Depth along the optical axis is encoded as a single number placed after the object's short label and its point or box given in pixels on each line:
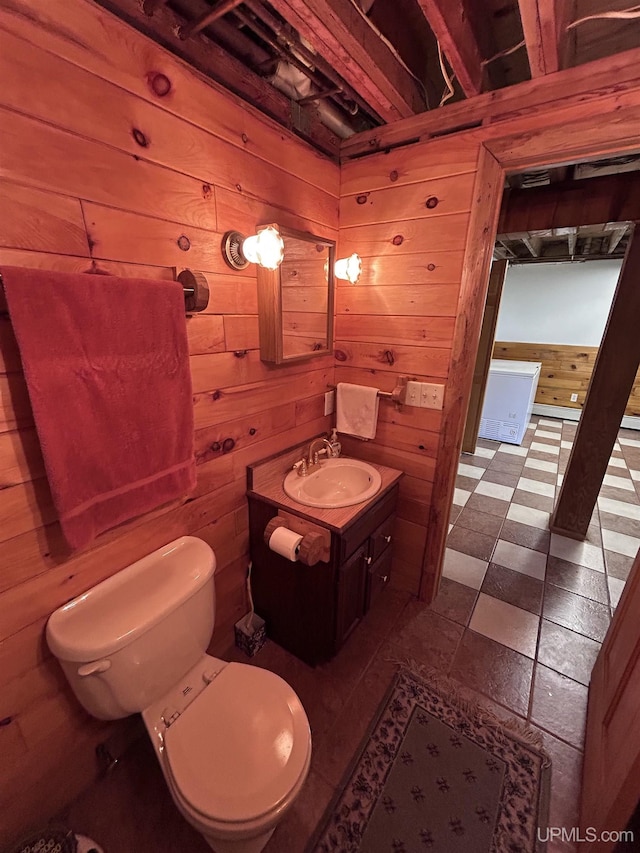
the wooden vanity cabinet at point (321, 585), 1.37
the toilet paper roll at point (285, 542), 1.28
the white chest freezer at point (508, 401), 3.97
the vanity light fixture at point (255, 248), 1.19
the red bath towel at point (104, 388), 0.76
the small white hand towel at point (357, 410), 1.76
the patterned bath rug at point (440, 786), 1.07
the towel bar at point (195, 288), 1.04
